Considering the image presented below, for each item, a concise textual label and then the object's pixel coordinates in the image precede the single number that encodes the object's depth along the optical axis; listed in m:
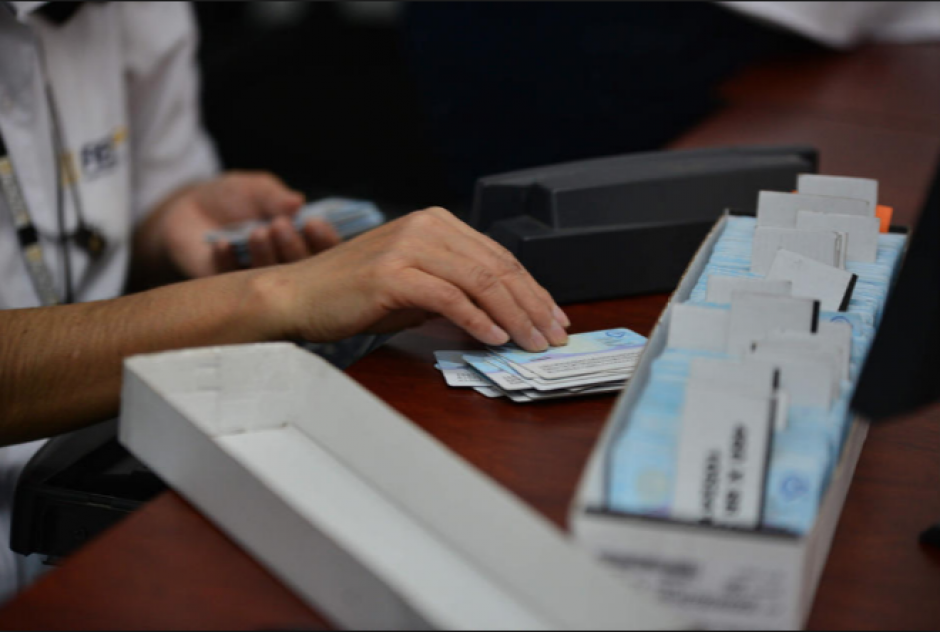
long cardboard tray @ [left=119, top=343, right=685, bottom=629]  1.00
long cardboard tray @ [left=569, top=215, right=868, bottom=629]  0.99
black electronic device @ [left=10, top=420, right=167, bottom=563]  1.23
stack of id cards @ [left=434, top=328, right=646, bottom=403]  1.21
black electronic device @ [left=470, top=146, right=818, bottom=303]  1.36
